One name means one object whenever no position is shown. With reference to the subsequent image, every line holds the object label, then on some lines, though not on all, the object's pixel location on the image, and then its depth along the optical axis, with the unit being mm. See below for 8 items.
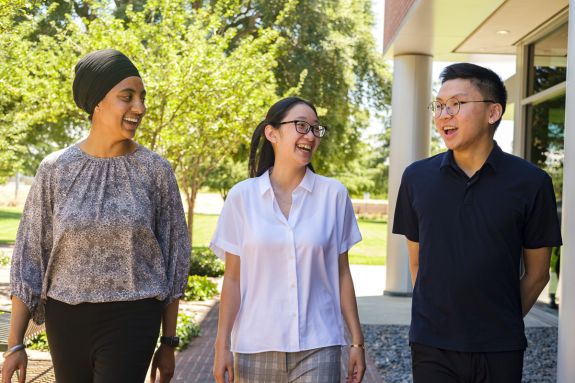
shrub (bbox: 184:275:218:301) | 12781
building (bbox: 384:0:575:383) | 10398
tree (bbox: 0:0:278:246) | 12523
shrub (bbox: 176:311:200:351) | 8797
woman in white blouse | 3328
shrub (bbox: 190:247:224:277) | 16562
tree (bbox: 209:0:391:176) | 24422
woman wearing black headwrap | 3121
